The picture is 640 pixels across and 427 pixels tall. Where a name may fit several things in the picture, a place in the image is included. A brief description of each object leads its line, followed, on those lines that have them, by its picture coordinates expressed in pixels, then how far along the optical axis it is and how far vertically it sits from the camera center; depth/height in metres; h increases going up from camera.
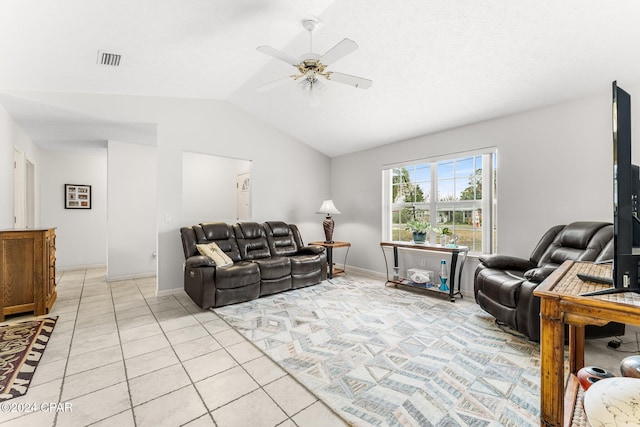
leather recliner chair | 2.41 -0.62
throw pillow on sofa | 3.61 -0.54
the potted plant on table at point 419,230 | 4.32 -0.27
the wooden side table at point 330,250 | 4.96 -0.67
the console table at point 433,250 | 3.71 -0.68
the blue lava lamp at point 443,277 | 3.98 -0.92
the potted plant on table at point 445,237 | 4.03 -0.35
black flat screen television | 1.05 -0.02
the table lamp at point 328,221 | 5.20 -0.15
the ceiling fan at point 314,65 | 2.21 +1.28
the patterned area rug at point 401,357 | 1.68 -1.17
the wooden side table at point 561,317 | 0.95 -0.37
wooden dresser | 2.98 -0.65
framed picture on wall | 5.66 +0.34
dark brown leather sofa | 3.40 -0.71
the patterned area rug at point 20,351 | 1.88 -1.15
